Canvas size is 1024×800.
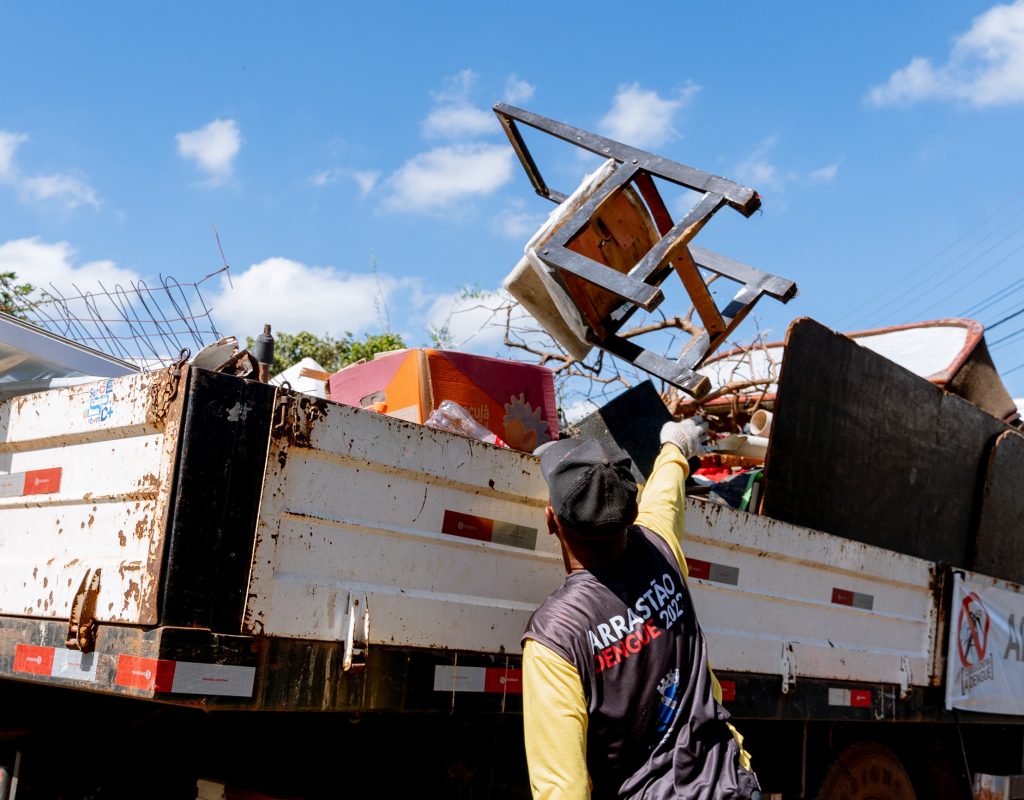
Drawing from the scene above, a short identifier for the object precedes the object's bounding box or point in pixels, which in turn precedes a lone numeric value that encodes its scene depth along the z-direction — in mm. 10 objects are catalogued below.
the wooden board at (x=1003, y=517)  5383
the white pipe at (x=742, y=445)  4988
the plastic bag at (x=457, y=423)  3270
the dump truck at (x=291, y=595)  2377
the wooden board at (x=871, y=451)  4137
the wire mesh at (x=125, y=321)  4330
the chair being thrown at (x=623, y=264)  3719
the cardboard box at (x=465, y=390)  3459
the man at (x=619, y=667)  2373
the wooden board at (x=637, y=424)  3885
